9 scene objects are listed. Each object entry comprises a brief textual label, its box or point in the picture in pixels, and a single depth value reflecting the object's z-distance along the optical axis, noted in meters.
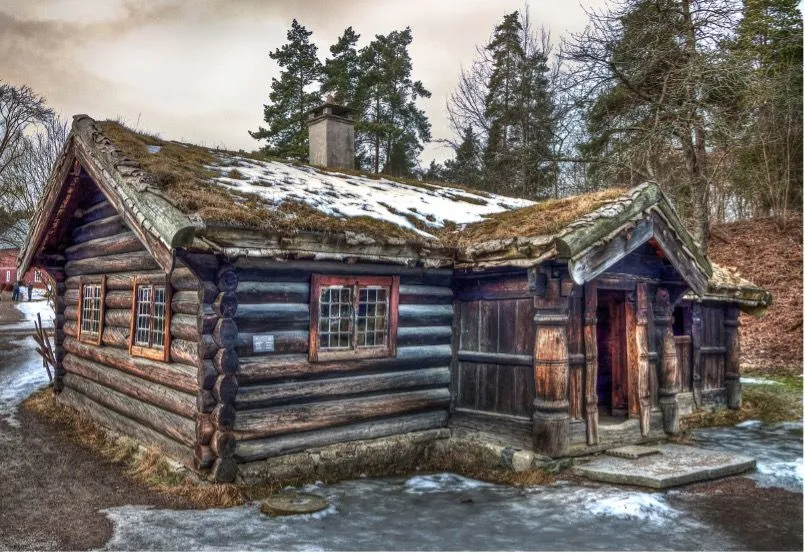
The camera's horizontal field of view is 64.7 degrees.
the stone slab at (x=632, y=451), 8.59
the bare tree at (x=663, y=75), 16.80
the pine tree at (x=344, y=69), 29.50
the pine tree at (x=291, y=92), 28.81
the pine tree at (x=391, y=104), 30.66
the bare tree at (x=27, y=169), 25.34
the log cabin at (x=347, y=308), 7.45
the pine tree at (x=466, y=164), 29.67
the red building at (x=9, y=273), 43.28
